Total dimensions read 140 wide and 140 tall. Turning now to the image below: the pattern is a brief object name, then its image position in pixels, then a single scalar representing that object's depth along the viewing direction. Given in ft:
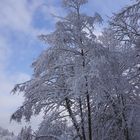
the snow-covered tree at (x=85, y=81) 19.92
